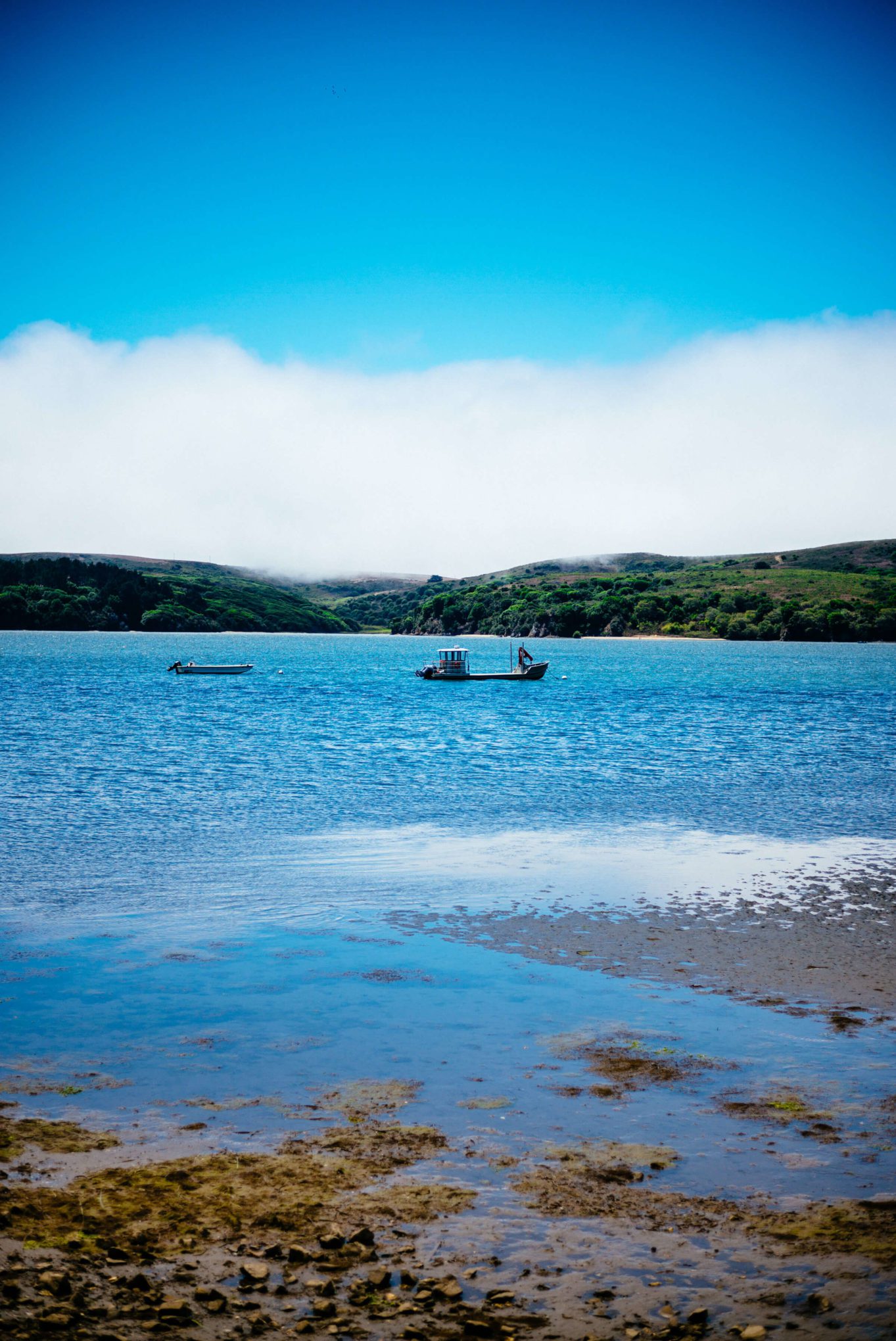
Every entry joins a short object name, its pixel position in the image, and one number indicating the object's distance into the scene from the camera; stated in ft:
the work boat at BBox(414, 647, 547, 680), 331.57
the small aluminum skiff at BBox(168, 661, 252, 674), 368.27
